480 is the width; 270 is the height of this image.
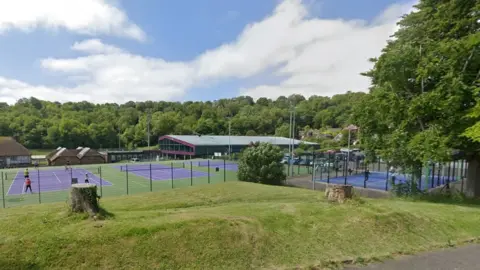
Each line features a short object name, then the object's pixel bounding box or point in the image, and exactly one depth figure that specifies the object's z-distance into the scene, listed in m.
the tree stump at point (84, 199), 5.49
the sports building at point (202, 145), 60.22
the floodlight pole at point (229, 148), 58.47
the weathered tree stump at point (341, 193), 8.34
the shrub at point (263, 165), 24.31
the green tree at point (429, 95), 11.72
